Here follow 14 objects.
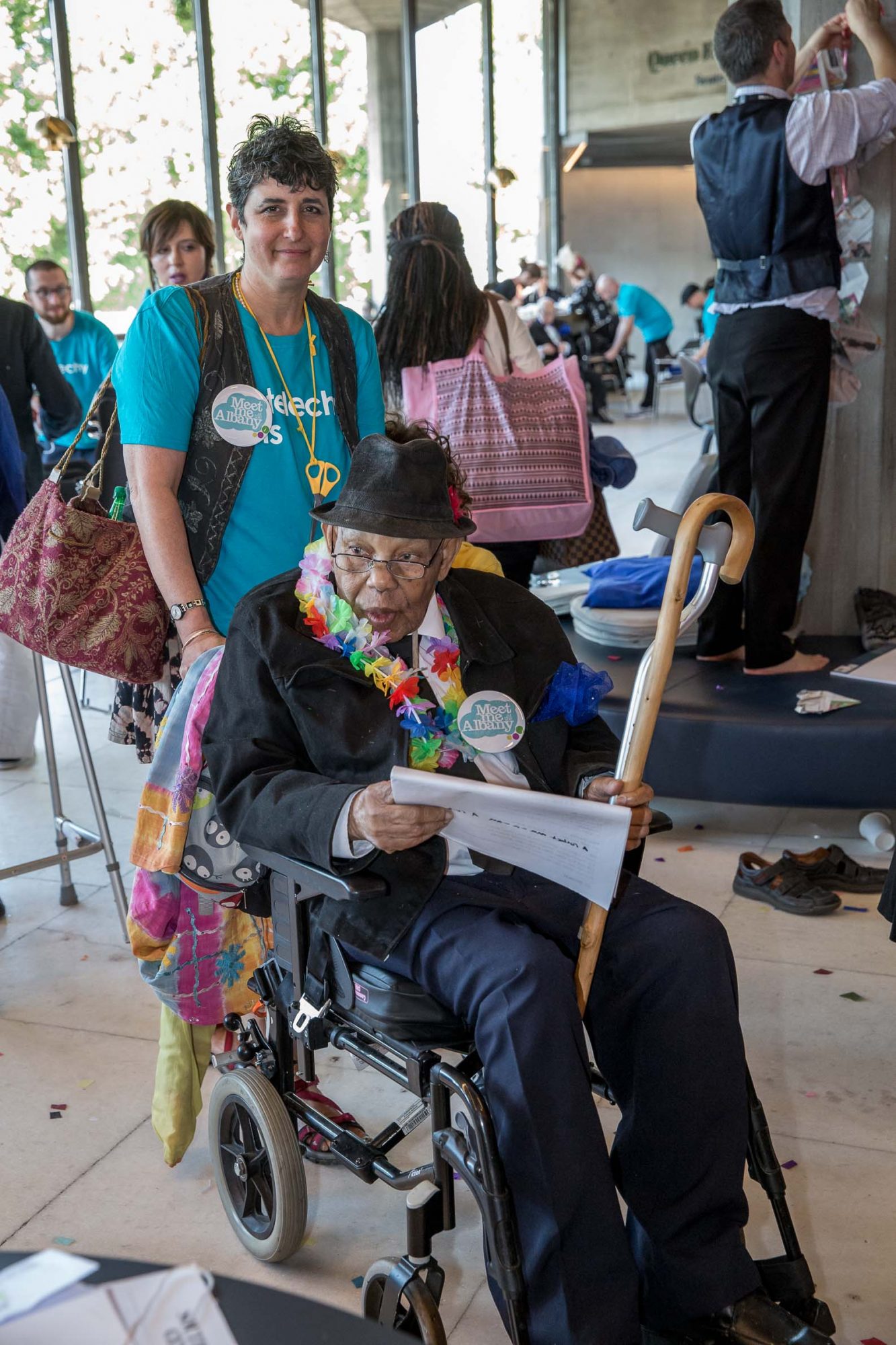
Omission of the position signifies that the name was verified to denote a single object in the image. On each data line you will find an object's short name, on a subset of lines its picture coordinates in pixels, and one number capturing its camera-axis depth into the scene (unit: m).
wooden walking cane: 1.67
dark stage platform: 3.41
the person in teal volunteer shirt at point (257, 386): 2.17
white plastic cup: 3.59
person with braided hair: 3.67
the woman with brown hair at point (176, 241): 3.54
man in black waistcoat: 3.41
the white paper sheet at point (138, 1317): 1.01
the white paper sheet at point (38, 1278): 1.02
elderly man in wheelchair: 1.56
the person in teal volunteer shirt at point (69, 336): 5.71
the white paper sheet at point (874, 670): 3.74
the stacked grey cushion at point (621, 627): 4.04
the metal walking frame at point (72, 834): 3.17
